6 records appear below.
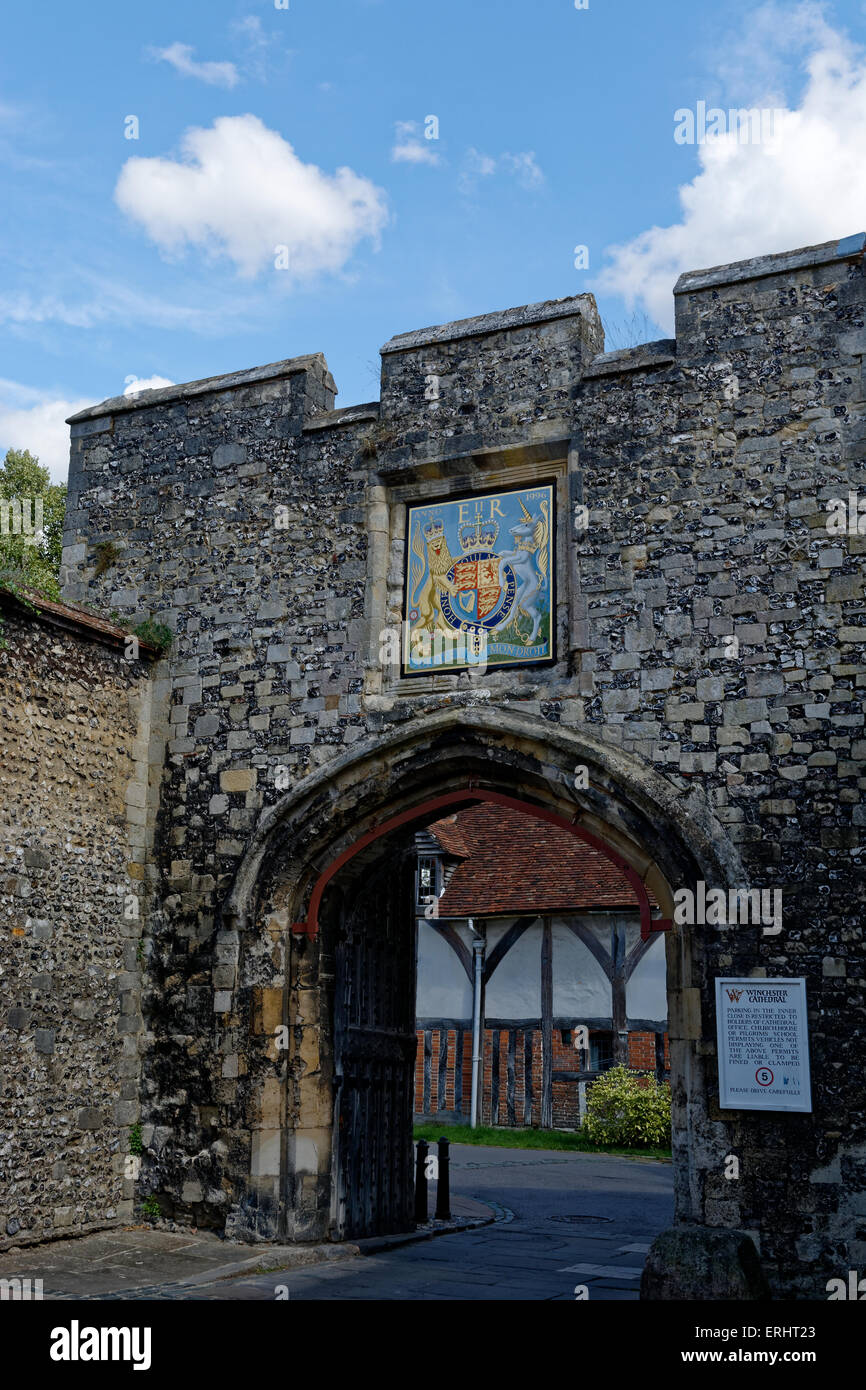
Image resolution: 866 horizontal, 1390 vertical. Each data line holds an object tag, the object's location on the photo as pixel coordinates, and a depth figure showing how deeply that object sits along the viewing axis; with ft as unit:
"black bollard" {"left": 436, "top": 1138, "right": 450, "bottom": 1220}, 31.35
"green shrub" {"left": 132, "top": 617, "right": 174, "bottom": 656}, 28.77
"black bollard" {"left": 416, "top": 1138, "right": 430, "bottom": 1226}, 30.46
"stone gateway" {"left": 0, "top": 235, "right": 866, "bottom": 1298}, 22.49
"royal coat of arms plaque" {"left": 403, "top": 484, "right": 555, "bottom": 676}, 25.90
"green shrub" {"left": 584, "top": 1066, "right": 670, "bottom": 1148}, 50.60
